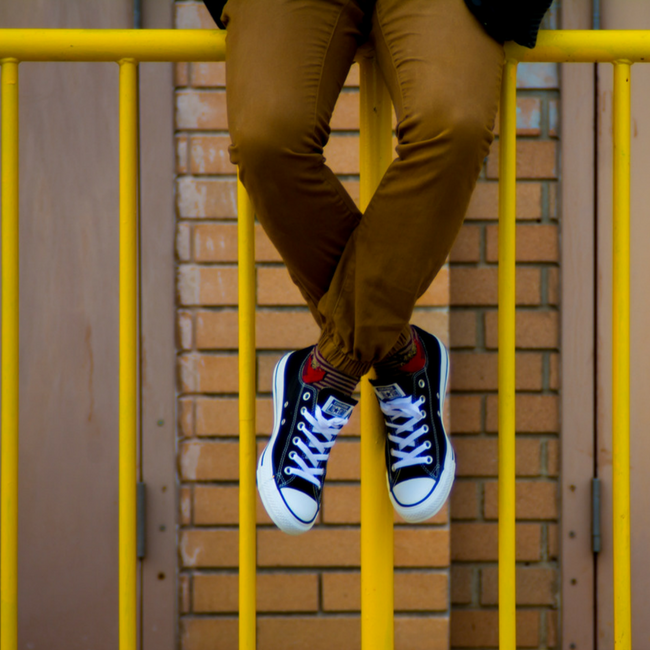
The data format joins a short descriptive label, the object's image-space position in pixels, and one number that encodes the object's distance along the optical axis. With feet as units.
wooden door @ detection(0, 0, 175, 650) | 12.29
